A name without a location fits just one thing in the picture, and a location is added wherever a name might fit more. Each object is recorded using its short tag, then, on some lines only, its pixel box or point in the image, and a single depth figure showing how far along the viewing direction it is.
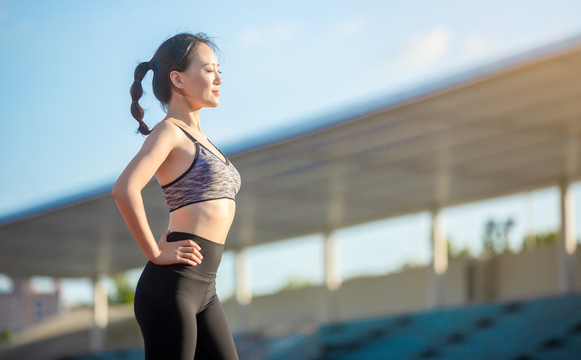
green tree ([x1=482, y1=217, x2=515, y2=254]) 28.06
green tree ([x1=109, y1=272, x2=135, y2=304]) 66.00
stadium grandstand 12.93
